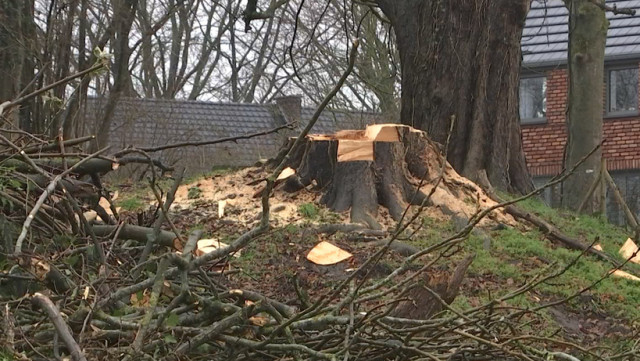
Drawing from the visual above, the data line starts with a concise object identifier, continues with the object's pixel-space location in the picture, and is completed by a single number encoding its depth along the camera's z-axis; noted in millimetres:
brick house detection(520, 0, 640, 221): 52000
